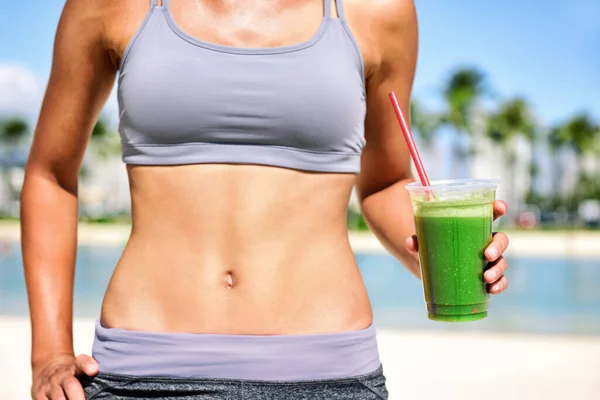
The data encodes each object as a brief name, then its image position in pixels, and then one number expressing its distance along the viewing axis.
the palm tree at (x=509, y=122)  60.88
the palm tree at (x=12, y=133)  68.12
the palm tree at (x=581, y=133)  64.06
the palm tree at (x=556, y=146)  66.81
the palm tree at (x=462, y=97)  55.69
